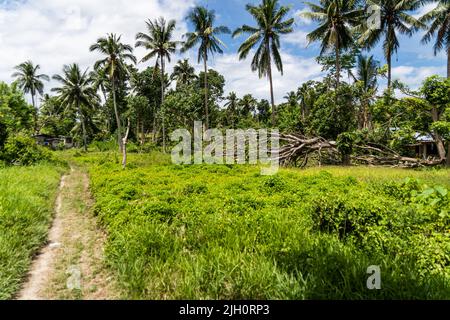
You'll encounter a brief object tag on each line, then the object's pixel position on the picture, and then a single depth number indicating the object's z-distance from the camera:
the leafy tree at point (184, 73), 42.16
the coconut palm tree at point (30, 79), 42.50
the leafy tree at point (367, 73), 28.74
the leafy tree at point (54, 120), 48.84
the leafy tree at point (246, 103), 57.62
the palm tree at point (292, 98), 47.71
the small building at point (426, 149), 21.39
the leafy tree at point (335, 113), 21.26
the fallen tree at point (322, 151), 17.77
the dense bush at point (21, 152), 16.20
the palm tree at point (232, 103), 56.00
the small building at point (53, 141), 44.56
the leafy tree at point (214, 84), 38.92
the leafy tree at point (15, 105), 25.80
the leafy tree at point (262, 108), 60.01
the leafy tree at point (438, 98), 15.45
